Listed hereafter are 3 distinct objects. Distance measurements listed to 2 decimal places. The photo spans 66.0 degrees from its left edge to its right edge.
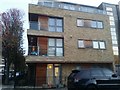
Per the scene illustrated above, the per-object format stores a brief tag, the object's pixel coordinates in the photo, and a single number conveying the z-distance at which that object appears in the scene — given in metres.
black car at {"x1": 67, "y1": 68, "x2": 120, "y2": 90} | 5.65
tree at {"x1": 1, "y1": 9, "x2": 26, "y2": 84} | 13.71
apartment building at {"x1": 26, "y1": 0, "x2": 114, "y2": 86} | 9.75
